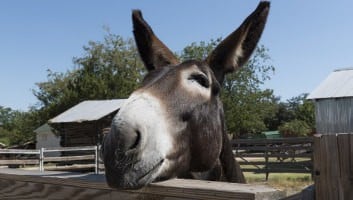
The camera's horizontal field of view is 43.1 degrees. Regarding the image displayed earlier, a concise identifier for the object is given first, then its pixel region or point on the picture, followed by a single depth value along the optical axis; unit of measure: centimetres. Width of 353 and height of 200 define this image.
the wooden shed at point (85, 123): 2939
